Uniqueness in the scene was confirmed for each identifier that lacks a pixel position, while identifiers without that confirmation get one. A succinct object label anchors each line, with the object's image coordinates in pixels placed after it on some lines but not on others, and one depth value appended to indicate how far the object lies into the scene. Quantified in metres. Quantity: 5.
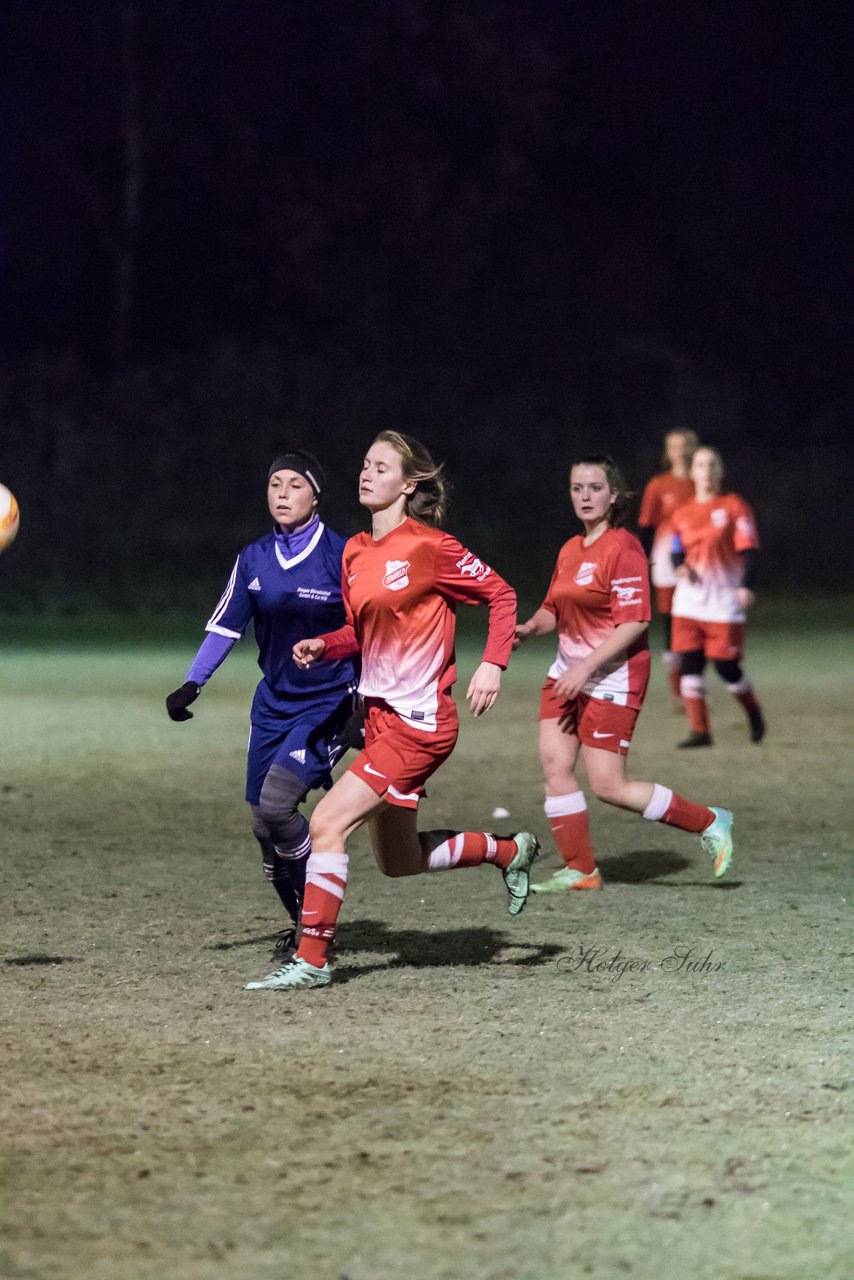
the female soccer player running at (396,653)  12.25
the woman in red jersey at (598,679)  15.67
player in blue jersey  13.16
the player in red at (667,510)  27.31
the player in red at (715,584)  25.86
